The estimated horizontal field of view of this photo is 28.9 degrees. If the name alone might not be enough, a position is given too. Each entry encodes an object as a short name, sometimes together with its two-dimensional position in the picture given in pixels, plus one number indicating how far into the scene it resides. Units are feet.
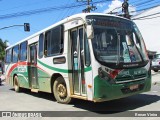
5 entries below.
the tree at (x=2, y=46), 228.22
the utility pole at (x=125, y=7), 87.97
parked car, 97.71
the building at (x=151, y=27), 150.30
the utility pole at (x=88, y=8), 115.85
